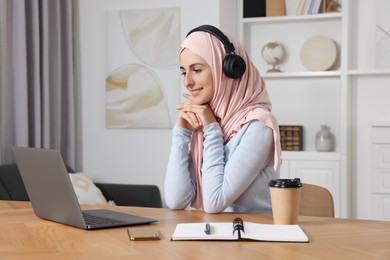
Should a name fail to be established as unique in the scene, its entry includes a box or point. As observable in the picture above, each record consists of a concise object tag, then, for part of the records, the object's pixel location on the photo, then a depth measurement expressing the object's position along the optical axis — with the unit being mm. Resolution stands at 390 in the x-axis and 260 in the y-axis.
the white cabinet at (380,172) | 4316
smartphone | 1592
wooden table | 1435
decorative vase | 4520
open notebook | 1565
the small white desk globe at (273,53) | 4699
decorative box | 4582
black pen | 1602
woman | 2090
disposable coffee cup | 1754
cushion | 4112
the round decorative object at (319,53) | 4586
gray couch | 3949
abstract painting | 4617
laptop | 1723
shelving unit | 4430
